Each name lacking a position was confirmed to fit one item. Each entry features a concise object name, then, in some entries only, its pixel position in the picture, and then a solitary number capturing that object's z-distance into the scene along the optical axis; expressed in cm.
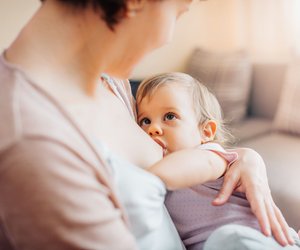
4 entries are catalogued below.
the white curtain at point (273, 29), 271
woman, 49
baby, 76
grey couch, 150
